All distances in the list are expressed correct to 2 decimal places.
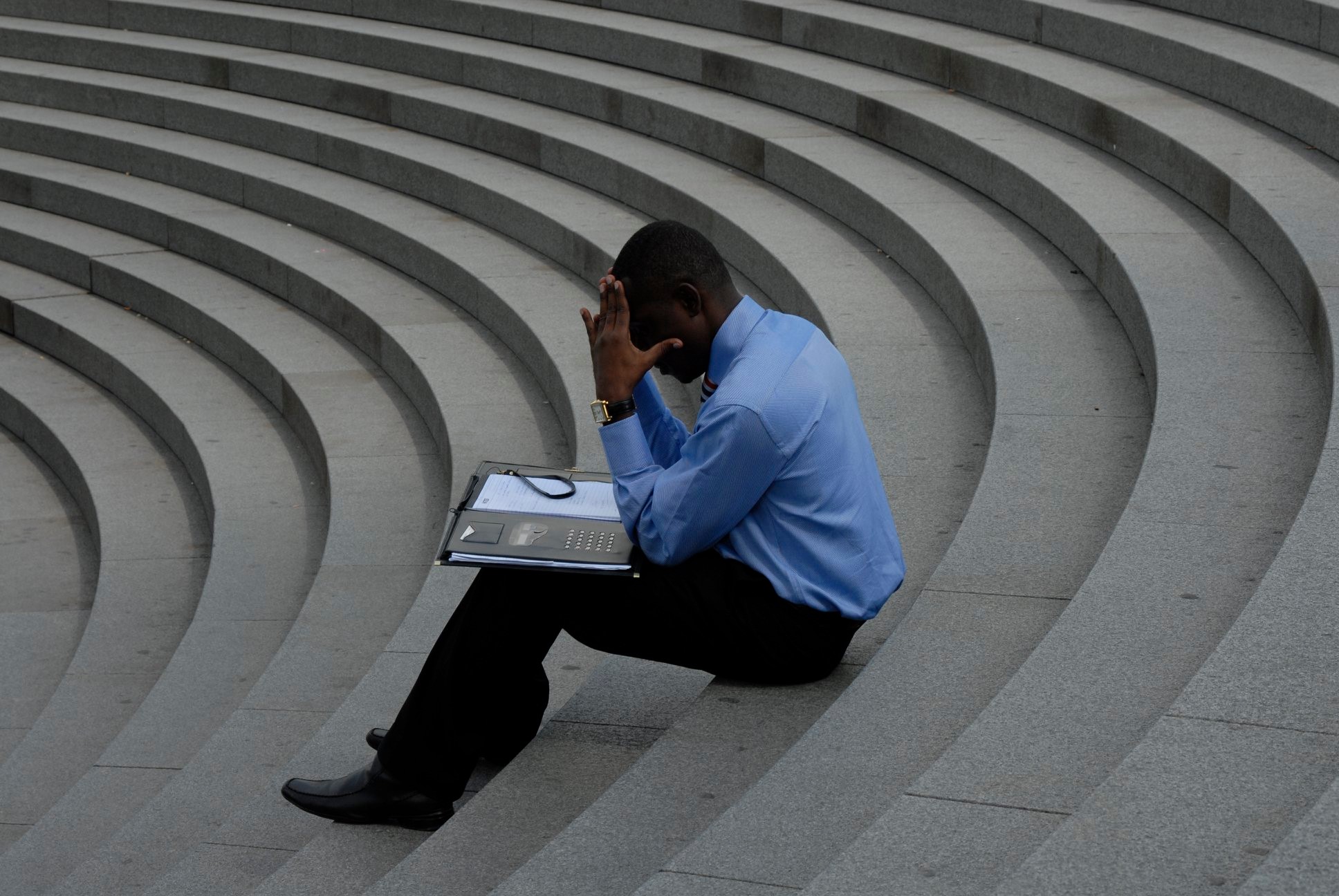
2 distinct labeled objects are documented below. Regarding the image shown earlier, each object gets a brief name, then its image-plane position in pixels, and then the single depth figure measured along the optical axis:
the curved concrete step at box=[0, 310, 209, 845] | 5.61
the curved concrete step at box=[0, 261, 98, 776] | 6.42
